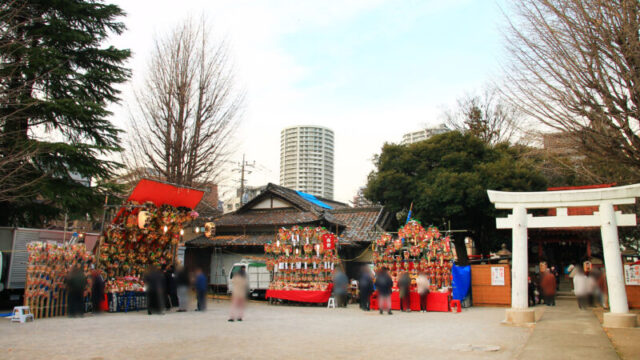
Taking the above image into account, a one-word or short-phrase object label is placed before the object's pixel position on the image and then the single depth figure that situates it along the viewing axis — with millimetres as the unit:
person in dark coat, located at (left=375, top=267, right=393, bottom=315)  14781
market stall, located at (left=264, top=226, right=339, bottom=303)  18375
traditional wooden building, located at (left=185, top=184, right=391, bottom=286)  22516
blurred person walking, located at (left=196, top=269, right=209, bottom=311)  14938
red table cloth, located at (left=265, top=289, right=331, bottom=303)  18156
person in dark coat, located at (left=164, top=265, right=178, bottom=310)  15812
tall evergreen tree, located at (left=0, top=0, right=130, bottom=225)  13727
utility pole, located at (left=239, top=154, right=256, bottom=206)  33231
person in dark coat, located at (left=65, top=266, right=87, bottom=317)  12898
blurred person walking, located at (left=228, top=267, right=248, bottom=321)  12622
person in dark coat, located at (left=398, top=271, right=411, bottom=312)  16266
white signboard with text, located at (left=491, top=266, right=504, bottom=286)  17547
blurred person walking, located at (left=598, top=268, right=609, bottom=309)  15406
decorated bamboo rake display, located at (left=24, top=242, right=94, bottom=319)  12453
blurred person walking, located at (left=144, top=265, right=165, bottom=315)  14141
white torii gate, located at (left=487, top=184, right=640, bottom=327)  11094
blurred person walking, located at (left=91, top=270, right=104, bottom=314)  13984
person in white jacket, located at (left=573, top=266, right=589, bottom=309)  15688
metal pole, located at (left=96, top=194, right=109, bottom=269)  14631
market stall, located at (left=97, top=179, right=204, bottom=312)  15062
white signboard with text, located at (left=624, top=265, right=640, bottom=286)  15750
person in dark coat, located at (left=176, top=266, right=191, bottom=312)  15109
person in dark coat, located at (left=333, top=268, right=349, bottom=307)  17781
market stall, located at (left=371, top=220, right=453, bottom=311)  16500
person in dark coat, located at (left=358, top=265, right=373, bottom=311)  16438
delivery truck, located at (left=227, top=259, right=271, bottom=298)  21344
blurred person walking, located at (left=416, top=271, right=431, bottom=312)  16156
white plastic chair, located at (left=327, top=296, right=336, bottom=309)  17750
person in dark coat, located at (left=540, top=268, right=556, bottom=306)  17375
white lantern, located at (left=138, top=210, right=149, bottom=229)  15227
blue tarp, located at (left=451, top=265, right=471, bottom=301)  17078
